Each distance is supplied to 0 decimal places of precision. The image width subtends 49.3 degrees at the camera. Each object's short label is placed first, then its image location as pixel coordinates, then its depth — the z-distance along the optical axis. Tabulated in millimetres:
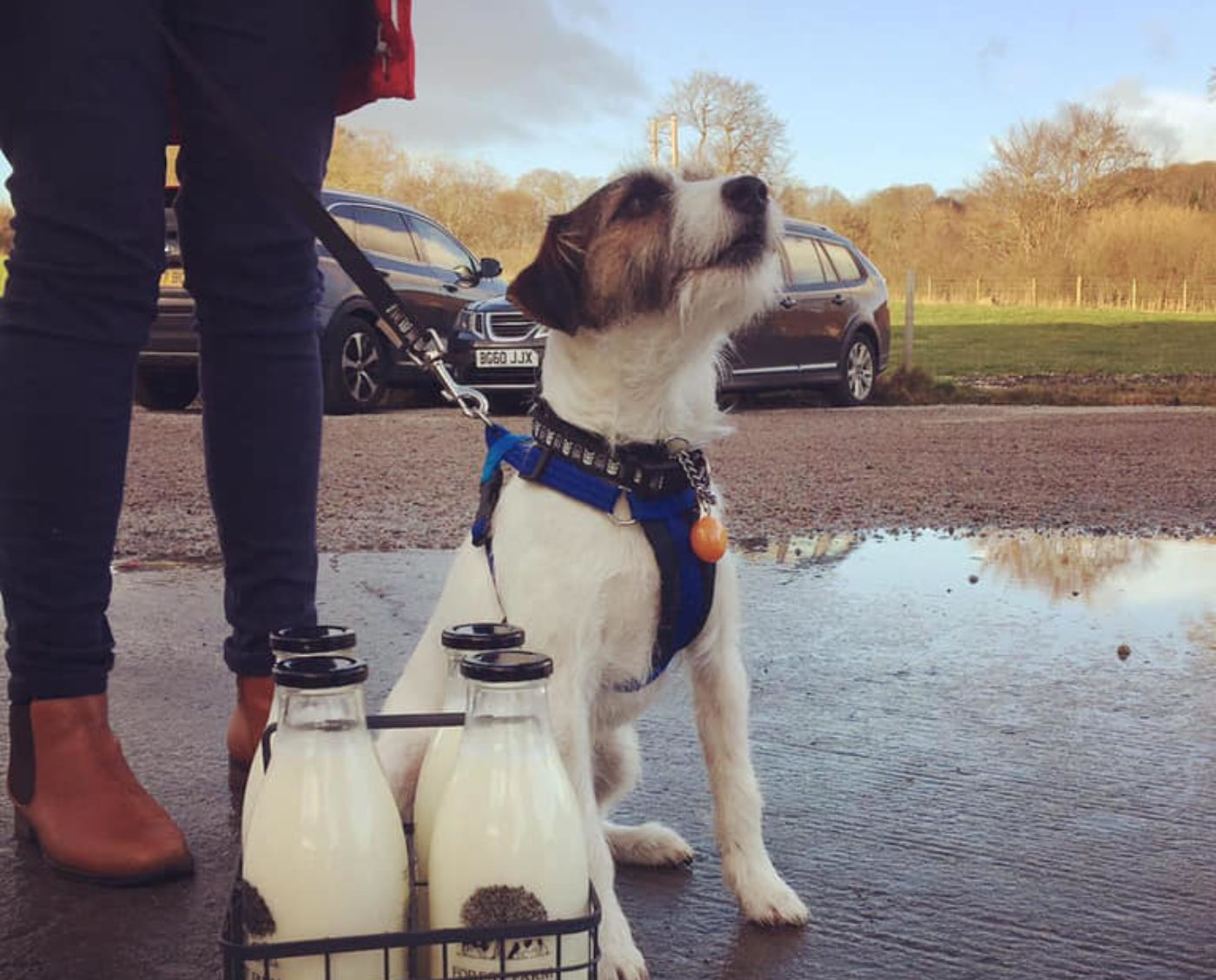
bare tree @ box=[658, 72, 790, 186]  35750
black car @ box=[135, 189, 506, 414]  12031
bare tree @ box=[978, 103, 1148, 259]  48094
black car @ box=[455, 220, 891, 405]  13164
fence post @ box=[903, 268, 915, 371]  17373
